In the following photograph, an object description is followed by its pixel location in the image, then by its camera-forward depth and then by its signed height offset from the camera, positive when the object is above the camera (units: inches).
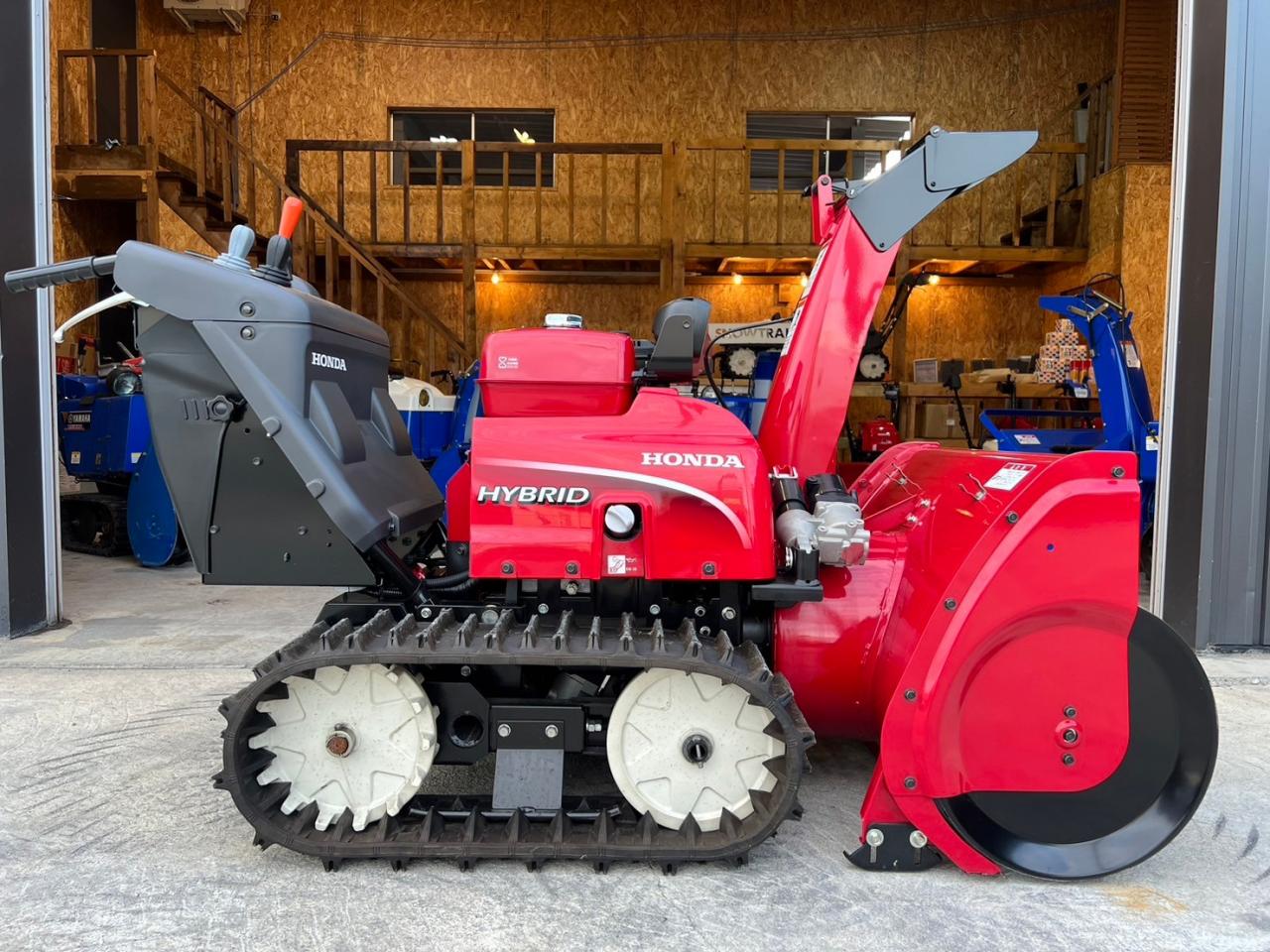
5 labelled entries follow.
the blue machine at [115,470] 285.4 -19.9
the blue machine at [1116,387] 257.1 +14.0
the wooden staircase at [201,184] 368.8 +107.5
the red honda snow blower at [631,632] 86.8 -23.2
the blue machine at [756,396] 309.4 +11.3
